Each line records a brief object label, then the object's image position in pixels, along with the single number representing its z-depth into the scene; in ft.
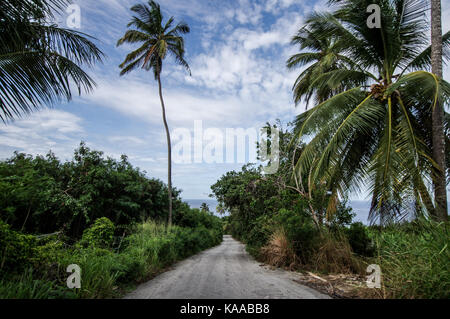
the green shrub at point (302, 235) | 24.95
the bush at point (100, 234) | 22.27
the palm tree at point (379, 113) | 17.40
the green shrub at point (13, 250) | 11.12
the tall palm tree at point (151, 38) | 46.91
